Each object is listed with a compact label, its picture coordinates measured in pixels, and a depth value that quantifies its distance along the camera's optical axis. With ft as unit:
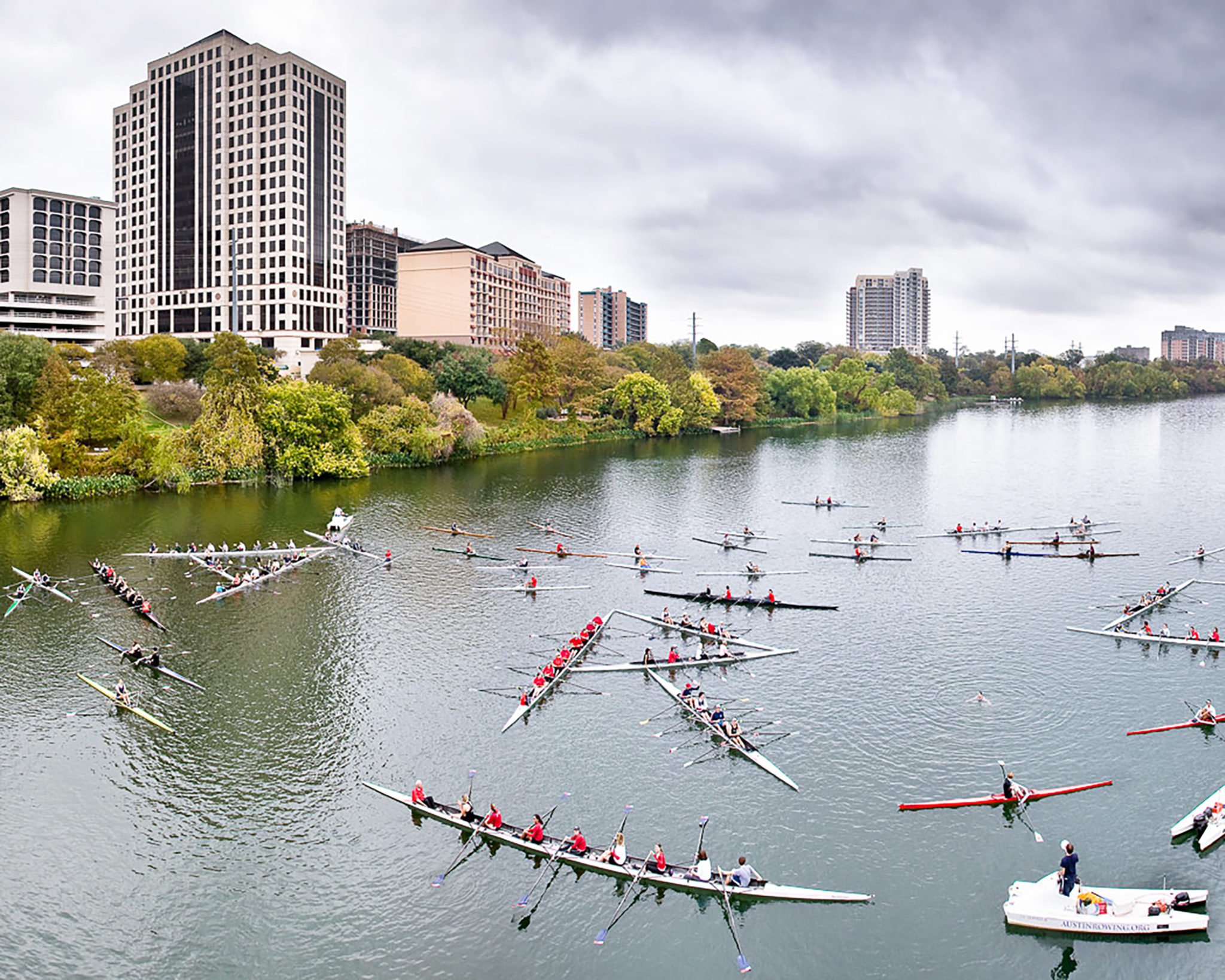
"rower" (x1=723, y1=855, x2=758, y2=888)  68.95
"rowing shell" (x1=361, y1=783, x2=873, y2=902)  68.85
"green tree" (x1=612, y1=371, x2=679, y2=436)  372.99
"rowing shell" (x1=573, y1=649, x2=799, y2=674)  111.34
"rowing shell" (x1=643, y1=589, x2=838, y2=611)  137.39
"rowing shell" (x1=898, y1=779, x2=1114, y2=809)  80.43
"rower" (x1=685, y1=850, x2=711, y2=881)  69.77
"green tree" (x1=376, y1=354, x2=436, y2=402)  310.86
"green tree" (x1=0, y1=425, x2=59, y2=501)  199.93
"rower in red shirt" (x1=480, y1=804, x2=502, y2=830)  76.38
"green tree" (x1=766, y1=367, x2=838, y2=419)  464.24
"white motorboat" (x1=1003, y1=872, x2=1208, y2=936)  65.36
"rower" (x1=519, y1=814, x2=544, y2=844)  74.49
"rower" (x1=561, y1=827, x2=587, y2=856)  73.05
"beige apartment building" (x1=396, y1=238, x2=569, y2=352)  475.72
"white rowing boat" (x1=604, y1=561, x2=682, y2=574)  158.20
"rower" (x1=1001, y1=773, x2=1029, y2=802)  80.38
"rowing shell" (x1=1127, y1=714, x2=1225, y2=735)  94.84
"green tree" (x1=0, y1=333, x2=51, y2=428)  220.72
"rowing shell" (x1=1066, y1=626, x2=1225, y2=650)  117.70
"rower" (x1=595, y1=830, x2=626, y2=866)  71.67
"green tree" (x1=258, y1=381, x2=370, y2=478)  239.30
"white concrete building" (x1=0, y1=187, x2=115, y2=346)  370.32
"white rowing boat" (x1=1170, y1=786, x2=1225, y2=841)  76.28
